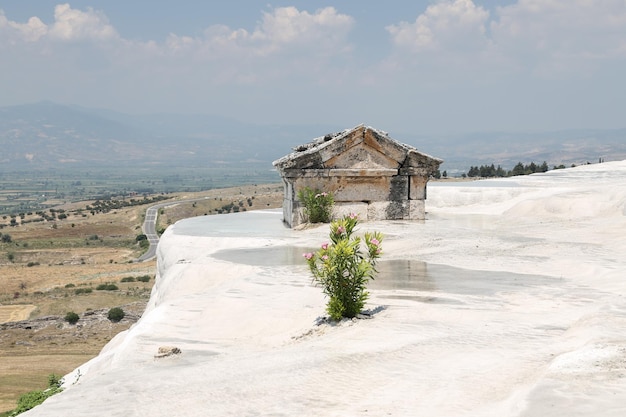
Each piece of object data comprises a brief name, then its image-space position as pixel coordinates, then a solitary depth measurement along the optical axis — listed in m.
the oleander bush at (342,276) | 7.41
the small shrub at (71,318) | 41.43
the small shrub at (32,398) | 9.73
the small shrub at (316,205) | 14.17
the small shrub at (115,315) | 41.37
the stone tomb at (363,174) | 14.47
